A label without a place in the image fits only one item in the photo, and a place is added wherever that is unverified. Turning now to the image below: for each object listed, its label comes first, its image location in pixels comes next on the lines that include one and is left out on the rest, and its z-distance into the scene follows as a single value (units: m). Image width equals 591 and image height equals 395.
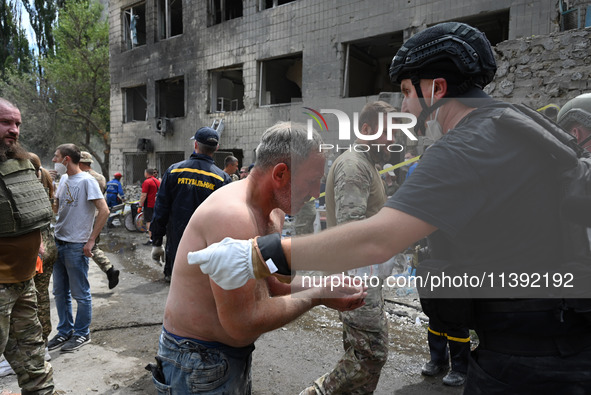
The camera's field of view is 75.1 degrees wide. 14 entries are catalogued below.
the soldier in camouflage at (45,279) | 3.30
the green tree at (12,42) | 23.25
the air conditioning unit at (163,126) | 13.07
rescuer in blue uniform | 3.95
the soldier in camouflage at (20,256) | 2.29
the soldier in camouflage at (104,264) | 4.58
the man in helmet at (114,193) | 10.88
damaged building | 8.41
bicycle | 10.11
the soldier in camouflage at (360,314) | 2.34
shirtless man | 1.35
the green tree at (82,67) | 18.95
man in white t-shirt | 3.60
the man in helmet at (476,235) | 1.02
